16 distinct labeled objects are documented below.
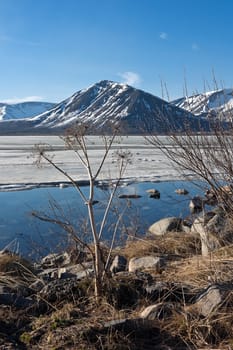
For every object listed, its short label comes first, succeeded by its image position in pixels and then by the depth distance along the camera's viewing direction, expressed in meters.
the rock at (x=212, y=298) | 3.37
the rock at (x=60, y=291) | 3.88
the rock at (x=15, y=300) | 3.78
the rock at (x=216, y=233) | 5.15
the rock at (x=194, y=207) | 11.01
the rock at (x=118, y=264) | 5.30
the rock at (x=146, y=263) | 5.06
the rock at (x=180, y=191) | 14.27
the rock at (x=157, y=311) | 3.44
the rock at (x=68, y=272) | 4.67
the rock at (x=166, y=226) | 8.68
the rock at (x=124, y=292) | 3.78
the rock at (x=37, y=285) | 4.16
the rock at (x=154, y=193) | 14.41
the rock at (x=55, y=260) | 6.58
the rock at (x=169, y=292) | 3.77
